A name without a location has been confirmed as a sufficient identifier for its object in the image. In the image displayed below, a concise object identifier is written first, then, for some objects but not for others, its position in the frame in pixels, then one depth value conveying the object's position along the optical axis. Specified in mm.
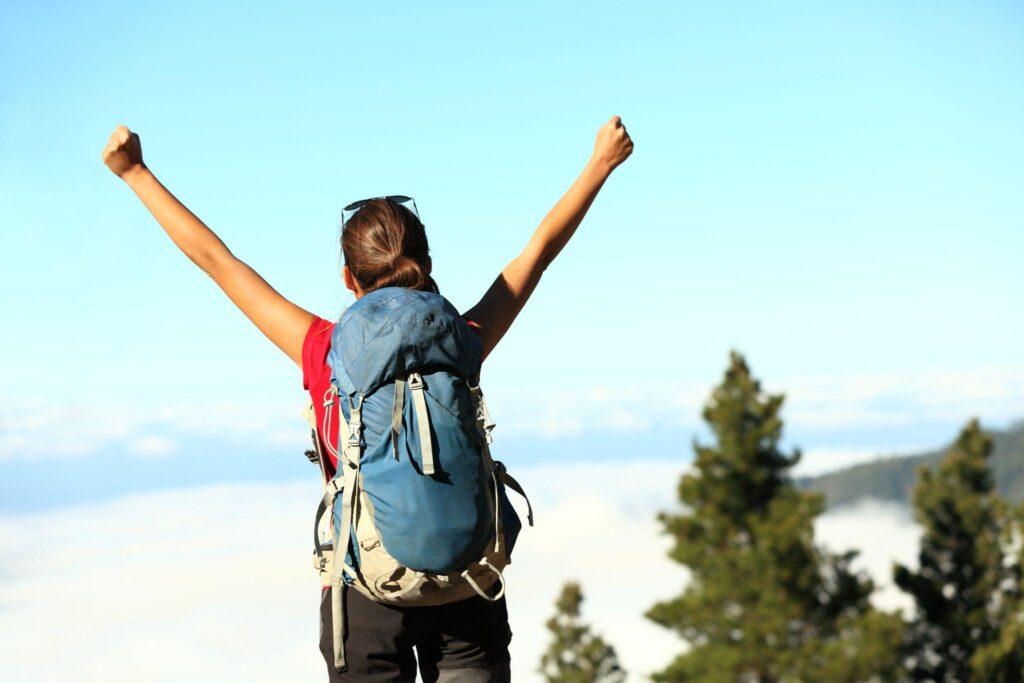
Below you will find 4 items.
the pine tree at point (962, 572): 42875
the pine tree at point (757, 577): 41906
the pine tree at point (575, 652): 50594
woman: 3627
